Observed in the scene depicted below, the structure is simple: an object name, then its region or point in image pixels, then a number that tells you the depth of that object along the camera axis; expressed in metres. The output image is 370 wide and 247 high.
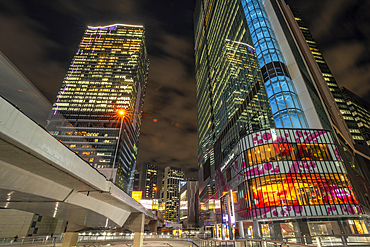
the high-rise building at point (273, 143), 32.25
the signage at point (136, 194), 70.07
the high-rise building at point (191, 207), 141.88
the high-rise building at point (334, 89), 105.62
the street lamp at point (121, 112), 27.12
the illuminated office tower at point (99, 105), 150.86
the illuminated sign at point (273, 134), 37.68
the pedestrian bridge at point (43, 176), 6.72
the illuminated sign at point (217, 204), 55.05
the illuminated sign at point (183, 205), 108.13
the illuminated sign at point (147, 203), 70.38
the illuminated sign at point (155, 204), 77.04
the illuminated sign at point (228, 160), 45.64
